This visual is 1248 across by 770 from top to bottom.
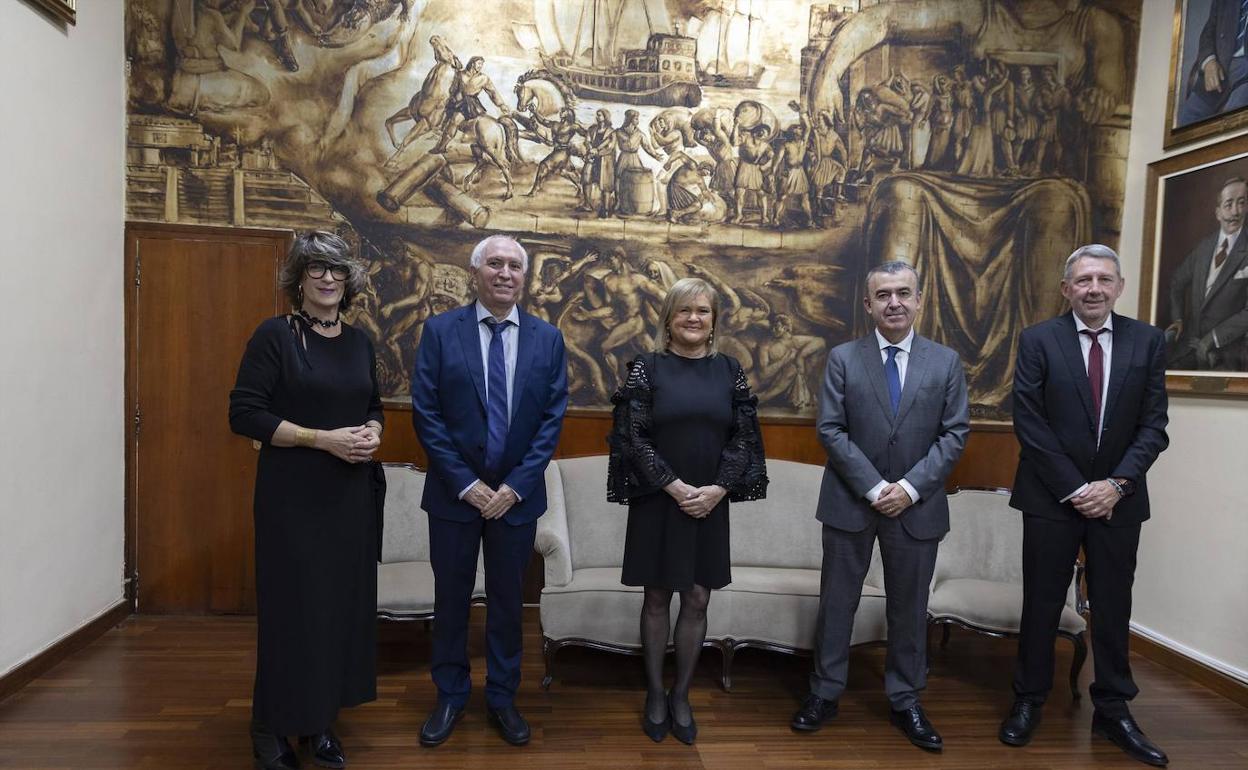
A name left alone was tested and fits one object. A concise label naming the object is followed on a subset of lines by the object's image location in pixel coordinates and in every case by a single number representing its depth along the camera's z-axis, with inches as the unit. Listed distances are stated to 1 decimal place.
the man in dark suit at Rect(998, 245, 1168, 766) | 134.0
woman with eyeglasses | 111.8
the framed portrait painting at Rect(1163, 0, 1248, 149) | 175.5
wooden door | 191.3
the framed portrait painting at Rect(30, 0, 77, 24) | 157.2
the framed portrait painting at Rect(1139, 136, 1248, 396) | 173.3
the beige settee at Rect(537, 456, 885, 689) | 156.1
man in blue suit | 128.0
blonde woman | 127.5
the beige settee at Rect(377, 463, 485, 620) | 172.1
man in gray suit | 133.9
